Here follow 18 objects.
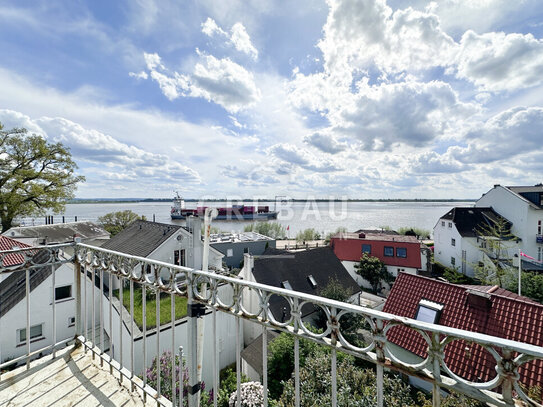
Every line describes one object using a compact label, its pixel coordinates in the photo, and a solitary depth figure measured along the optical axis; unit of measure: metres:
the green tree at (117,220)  25.51
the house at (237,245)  21.14
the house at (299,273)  9.76
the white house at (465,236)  18.55
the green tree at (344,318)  6.43
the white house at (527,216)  17.23
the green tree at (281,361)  5.36
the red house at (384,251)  17.77
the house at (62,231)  18.33
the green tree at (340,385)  3.20
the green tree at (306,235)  33.81
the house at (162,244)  11.25
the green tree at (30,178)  13.65
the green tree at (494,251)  14.45
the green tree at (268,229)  33.69
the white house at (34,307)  8.65
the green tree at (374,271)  17.31
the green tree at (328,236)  32.22
